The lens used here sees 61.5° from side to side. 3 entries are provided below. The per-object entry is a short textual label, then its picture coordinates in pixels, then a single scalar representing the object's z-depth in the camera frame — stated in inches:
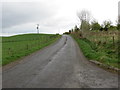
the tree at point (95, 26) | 2139.3
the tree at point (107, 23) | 2260.4
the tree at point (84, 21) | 1230.3
